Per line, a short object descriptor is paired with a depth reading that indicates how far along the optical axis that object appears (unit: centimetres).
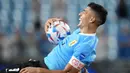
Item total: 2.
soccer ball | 1377
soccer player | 1281
